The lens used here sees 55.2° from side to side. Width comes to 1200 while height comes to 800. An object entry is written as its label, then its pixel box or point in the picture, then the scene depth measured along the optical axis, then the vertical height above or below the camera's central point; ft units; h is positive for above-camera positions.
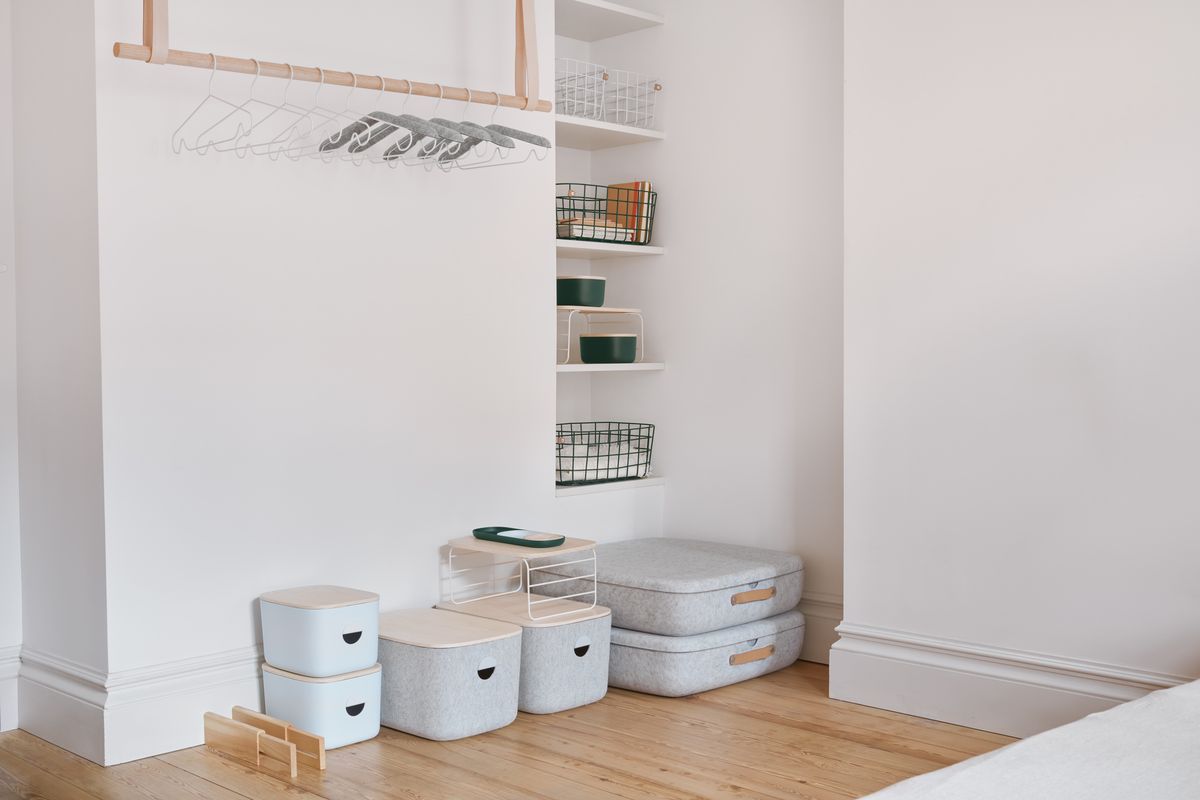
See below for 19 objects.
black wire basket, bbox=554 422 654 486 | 11.94 -0.96
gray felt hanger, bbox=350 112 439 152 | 9.10 +1.92
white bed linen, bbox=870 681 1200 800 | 4.46 -1.70
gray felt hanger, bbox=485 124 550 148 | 9.58 +1.93
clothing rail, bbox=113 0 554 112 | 7.95 +2.24
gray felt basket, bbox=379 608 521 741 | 8.86 -2.47
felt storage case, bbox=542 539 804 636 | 10.11 -2.04
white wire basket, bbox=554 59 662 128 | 12.75 +3.02
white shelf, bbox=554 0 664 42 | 12.04 +3.73
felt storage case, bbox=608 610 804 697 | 10.09 -2.67
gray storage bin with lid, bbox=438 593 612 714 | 9.57 -2.48
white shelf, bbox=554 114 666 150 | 11.85 +2.47
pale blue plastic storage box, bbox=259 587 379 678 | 8.69 -2.05
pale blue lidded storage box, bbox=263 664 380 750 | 8.64 -2.60
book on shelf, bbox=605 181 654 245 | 12.42 +1.67
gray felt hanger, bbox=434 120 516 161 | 9.29 +1.86
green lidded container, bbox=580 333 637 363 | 12.00 +0.16
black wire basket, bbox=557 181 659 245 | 12.07 +1.64
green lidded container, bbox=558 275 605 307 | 11.82 +0.76
